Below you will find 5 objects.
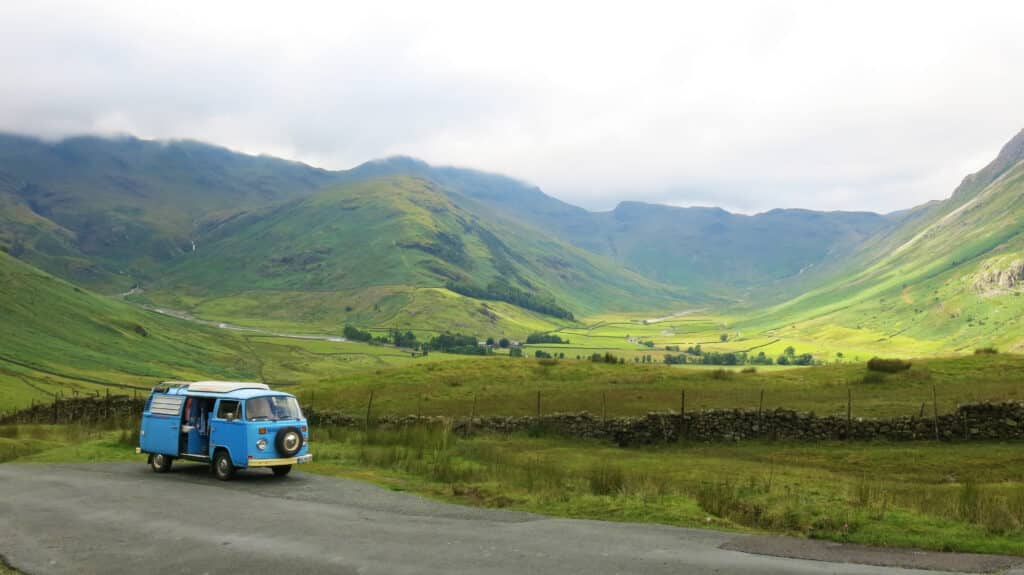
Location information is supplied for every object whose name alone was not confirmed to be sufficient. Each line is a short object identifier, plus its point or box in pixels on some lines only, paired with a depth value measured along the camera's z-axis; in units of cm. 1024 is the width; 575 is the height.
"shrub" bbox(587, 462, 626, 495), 2180
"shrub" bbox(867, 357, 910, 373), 5372
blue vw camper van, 2488
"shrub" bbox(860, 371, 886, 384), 5188
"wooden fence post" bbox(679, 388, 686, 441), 3972
